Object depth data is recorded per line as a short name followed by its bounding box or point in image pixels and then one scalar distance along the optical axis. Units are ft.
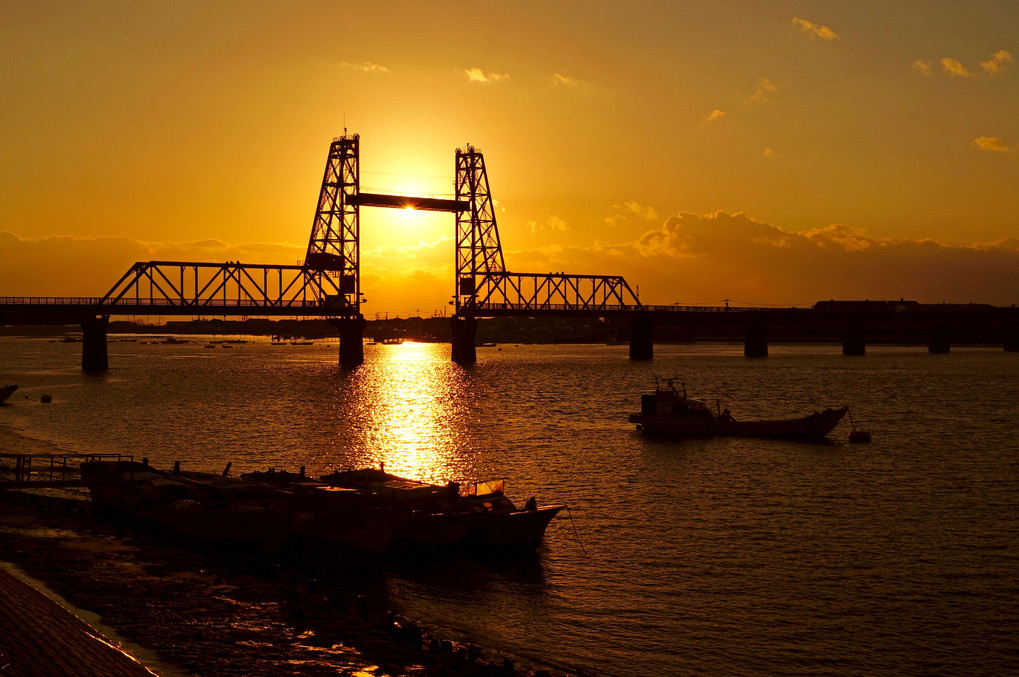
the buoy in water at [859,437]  202.08
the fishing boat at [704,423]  209.26
